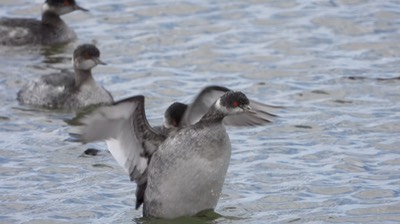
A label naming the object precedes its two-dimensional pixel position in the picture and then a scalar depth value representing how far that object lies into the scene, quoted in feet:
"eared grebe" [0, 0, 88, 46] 62.54
